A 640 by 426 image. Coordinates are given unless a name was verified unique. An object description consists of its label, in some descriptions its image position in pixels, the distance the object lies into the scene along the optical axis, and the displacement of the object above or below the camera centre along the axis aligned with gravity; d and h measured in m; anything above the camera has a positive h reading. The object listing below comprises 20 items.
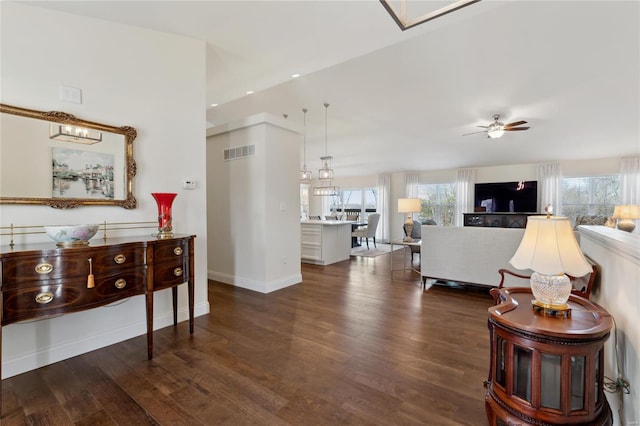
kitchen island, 5.84 -0.75
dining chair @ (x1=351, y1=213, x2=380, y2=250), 7.33 -0.62
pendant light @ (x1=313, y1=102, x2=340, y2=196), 5.55 +0.73
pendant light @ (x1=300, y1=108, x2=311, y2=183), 5.77 +0.80
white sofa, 3.57 -0.61
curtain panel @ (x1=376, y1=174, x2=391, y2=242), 10.05 -0.10
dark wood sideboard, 1.70 -0.47
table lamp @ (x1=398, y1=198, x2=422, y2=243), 5.01 +0.01
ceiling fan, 4.80 +1.34
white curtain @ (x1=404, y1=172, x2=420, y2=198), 9.60 +0.75
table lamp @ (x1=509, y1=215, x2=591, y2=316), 1.33 -0.26
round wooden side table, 1.17 -0.70
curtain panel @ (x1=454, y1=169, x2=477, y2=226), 8.73 +0.43
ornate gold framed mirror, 2.03 +0.36
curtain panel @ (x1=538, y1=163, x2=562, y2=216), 7.58 +0.52
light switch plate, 2.25 +0.90
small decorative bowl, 1.91 -0.19
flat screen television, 7.78 +0.26
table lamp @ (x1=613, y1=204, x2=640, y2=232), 4.48 -0.15
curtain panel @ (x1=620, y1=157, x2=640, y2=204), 6.75 +0.61
